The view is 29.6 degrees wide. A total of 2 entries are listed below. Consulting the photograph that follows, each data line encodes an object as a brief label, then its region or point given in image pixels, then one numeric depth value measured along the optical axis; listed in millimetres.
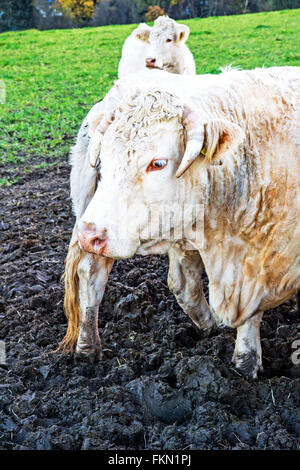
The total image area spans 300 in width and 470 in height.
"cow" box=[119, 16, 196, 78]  8680
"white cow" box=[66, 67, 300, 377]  2750
